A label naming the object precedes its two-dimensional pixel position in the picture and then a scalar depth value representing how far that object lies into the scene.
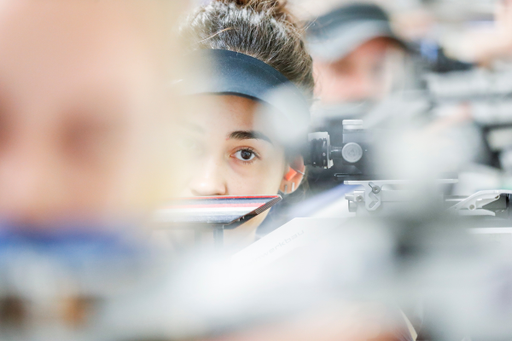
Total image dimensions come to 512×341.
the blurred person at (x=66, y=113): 1.97
